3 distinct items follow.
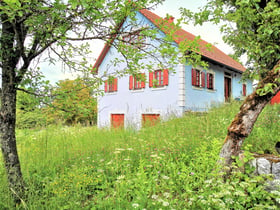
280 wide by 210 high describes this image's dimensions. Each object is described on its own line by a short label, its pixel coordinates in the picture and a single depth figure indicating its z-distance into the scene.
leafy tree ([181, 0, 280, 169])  3.12
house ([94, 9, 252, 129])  10.14
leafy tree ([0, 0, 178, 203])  2.52
